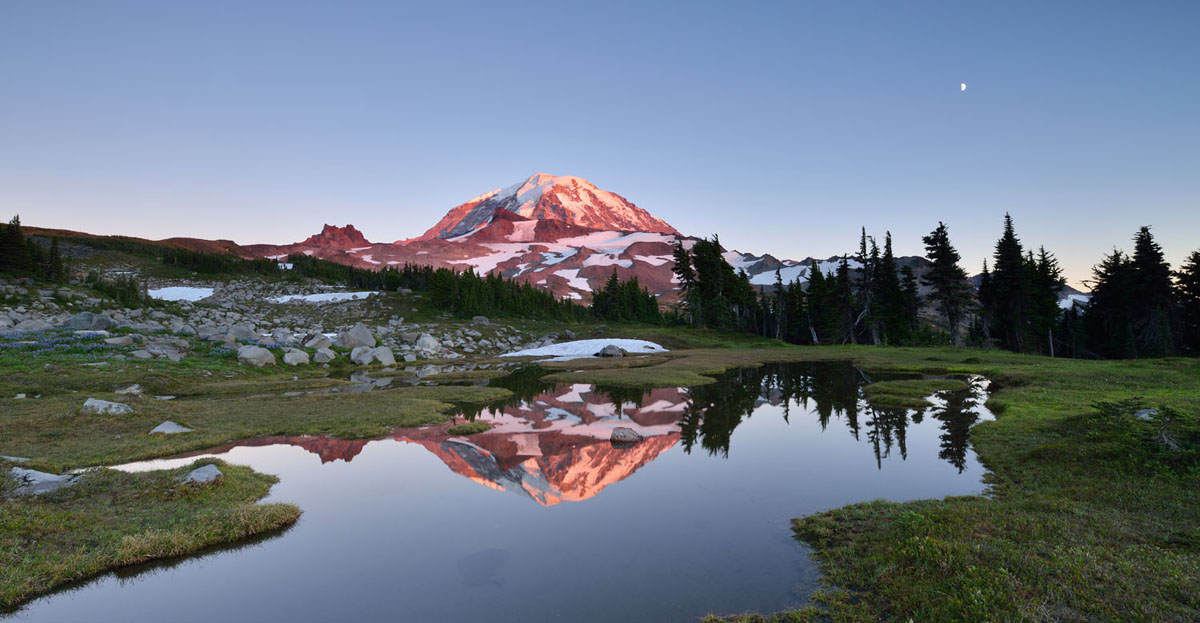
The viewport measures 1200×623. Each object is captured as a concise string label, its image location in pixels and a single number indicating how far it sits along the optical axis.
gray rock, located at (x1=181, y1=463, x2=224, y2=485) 14.24
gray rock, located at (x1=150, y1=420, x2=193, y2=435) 20.82
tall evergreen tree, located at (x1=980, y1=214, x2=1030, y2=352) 67.38
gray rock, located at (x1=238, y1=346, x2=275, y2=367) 43.75
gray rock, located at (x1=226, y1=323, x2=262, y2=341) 51.89
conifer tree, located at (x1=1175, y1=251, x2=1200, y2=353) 59.75
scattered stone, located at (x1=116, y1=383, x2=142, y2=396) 28.47
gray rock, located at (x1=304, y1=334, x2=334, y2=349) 54.84
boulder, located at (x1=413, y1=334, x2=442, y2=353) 66.75
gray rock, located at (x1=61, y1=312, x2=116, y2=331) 43.75
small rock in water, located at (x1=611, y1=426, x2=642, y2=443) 21.44
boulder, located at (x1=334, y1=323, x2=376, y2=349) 59.44
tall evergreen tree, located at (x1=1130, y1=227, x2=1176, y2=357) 59.09
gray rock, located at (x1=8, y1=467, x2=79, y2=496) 12.91
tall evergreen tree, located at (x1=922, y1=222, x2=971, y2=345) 70.00
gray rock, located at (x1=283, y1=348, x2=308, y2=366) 47.72
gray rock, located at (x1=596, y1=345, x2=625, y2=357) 66.69
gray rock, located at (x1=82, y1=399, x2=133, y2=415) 22.89
